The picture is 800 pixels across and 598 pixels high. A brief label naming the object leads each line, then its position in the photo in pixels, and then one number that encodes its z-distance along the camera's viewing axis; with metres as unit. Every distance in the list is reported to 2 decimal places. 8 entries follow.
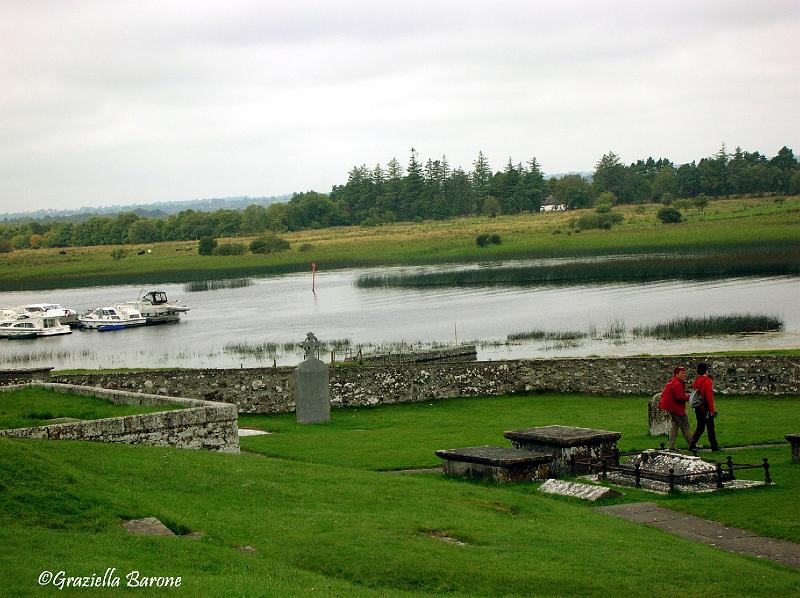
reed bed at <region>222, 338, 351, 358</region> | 59.75
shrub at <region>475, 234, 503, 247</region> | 129.25
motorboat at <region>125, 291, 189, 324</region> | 91.25
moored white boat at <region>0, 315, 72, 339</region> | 87.44
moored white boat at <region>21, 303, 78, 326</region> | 90.88
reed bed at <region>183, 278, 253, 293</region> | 123.81
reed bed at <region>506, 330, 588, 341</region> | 57.93
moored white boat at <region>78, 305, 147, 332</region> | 90.69
